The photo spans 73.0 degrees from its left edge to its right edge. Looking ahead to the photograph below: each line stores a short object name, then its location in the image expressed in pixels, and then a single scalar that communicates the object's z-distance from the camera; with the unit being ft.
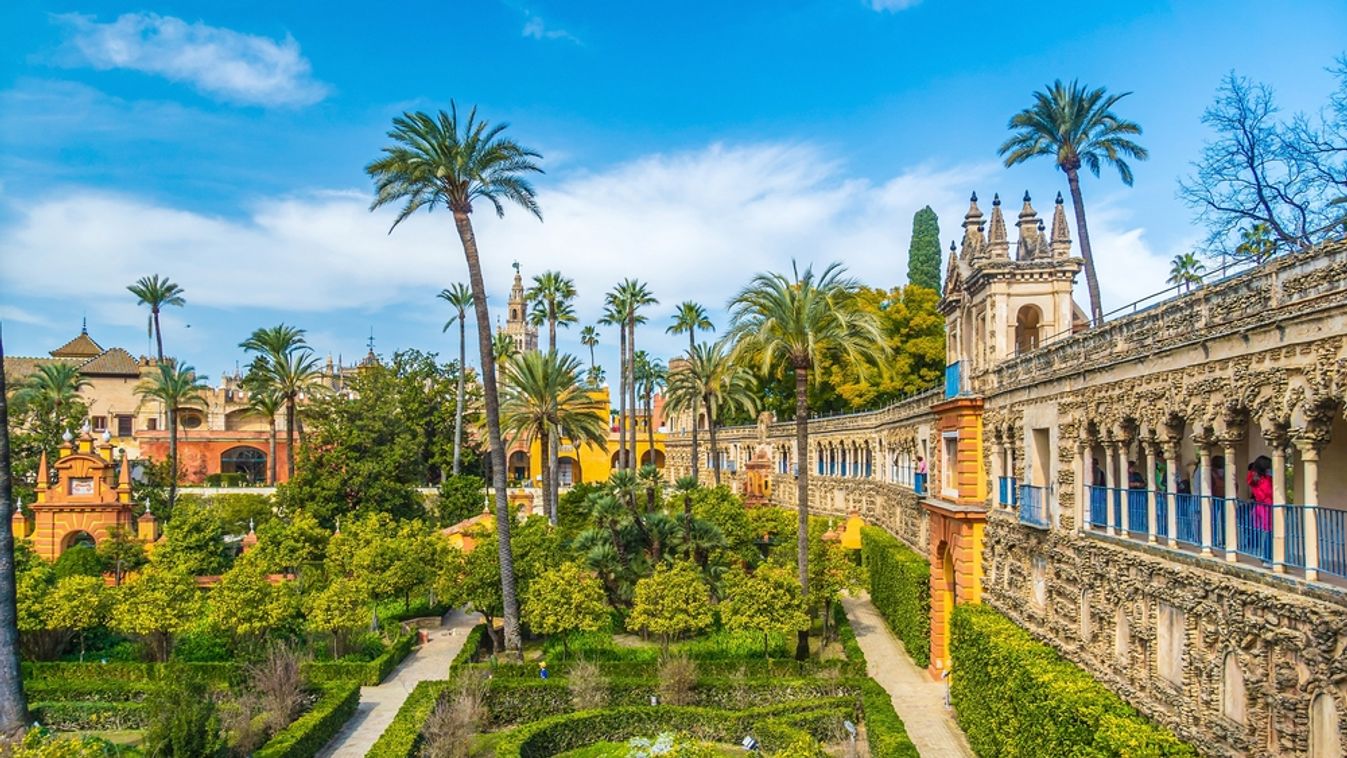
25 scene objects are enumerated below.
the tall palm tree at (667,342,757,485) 187.01
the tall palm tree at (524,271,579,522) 197.47
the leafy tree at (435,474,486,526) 180.75
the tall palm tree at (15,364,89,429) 192.03
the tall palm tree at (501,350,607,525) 132.57
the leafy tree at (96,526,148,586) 132.46
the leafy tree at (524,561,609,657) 89.20
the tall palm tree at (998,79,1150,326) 116.19
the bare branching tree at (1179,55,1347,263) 84.28
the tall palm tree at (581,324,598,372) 294.25
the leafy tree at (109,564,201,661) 88.89
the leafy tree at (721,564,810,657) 86.33
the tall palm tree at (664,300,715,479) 215.51
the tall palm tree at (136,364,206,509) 181.57
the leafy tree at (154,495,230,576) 129.49
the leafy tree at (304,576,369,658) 91.40
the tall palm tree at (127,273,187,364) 204.03
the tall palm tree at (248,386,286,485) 195.31
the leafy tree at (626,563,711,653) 87.76
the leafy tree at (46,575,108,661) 91.09
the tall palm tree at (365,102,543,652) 92.12
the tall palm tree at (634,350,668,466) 270.42
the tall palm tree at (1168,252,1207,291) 160.58
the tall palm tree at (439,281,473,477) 218.44
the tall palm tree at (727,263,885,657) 91.20
